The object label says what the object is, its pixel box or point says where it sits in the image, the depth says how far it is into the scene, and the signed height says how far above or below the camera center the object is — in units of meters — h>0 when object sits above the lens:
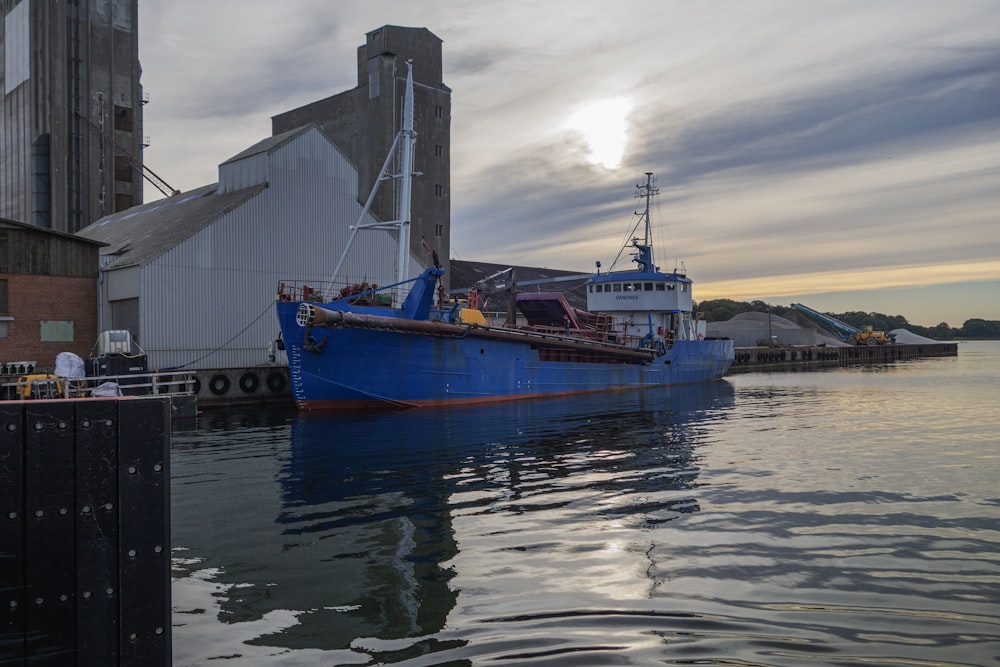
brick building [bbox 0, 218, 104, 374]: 24.45 +2.37
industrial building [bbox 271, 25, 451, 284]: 48.44 +16.79
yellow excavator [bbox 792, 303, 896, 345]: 86.50 +1.74
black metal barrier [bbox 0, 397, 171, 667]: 3.23 -0.82
